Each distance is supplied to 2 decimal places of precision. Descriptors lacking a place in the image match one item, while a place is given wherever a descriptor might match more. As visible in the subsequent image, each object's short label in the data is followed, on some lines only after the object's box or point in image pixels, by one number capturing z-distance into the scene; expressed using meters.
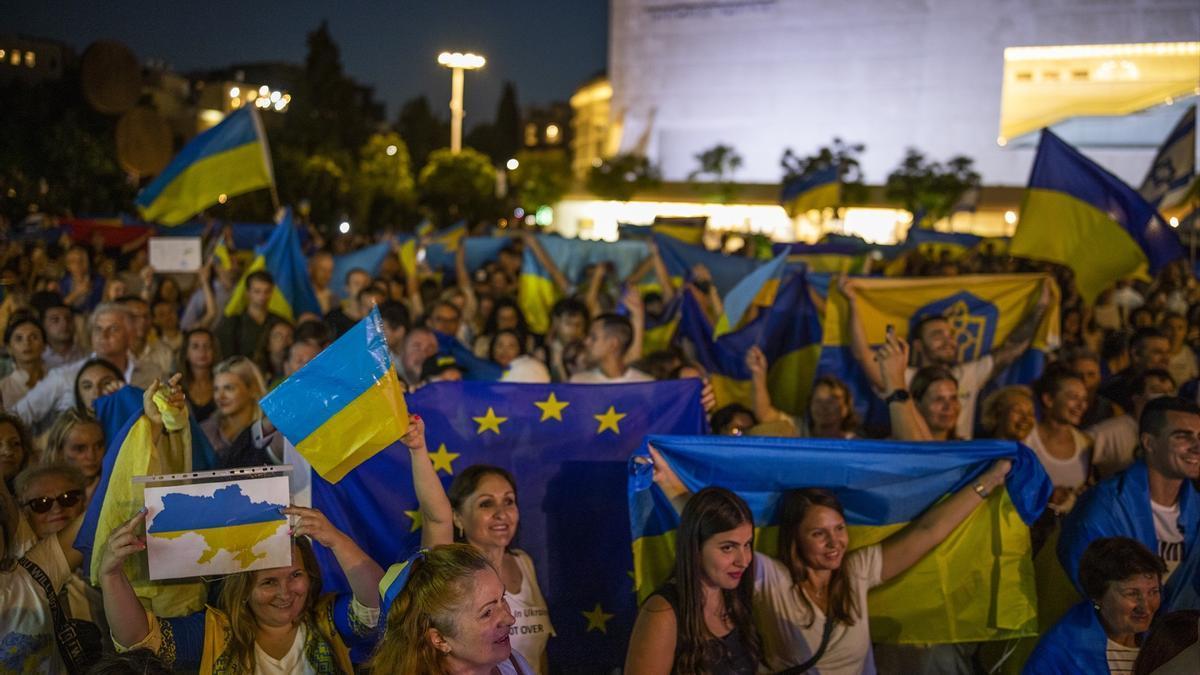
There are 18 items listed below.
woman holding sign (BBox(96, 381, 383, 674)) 3.44
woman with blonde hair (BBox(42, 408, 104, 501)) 4.98
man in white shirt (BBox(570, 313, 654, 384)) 6.56
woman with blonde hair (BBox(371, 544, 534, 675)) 3.00
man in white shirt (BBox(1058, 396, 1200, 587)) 4.59
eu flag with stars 4.90
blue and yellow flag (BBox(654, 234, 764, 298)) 11.27
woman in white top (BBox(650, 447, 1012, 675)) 4.13
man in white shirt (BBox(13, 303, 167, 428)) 6.41
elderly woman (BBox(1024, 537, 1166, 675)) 3.83
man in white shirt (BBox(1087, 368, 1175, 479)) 6.04
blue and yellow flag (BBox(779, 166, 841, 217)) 16.31
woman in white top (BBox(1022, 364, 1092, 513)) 5.96
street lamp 38.91
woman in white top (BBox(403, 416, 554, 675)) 3.99
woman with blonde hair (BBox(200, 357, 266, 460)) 5.69
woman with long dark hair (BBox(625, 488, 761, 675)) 3.73
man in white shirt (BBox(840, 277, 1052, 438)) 6.96
